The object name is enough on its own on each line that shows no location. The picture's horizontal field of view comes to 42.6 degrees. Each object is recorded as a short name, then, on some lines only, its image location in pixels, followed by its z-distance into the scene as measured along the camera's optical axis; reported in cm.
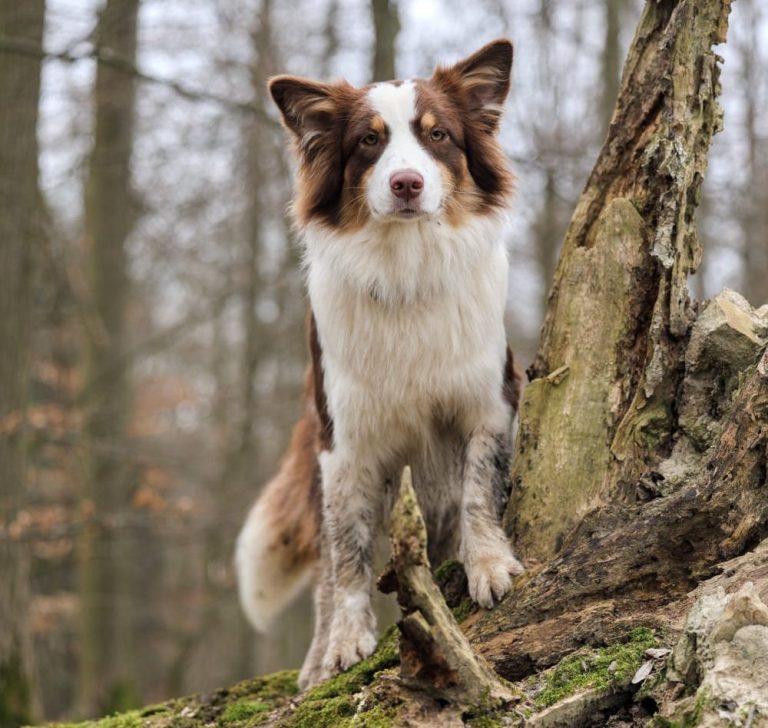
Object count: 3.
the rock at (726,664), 277
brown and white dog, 455
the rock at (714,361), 387
